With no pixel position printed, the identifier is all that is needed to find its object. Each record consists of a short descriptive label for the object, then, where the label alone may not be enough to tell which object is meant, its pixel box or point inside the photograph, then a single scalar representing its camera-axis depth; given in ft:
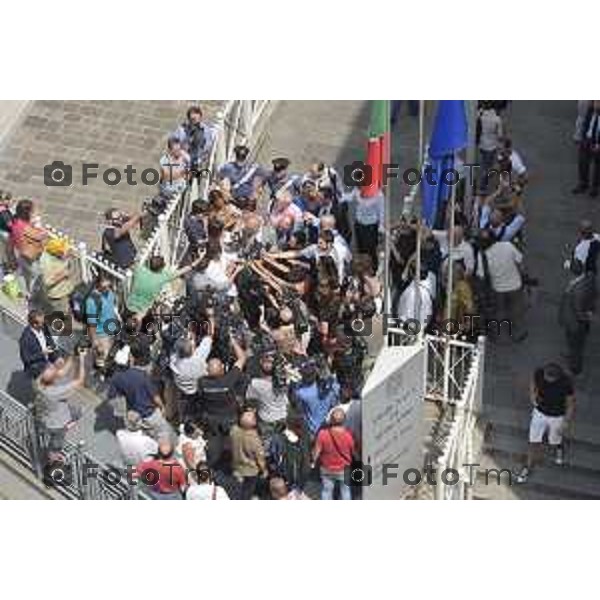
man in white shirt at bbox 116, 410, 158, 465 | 65.21
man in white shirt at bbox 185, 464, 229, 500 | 64.39
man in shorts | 67.97
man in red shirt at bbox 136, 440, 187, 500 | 64.49
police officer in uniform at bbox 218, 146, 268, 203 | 77.17
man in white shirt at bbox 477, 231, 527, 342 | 72.59
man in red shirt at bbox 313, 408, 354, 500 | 65.00
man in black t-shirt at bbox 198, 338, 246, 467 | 67.05
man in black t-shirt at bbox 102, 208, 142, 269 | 74.95
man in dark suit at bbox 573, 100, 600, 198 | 80.33
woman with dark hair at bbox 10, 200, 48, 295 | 73.67
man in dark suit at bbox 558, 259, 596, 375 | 71.72
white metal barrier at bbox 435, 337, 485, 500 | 67.26
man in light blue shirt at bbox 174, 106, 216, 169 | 79.77
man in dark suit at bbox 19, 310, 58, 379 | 67.82
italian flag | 69.67
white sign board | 63.72
